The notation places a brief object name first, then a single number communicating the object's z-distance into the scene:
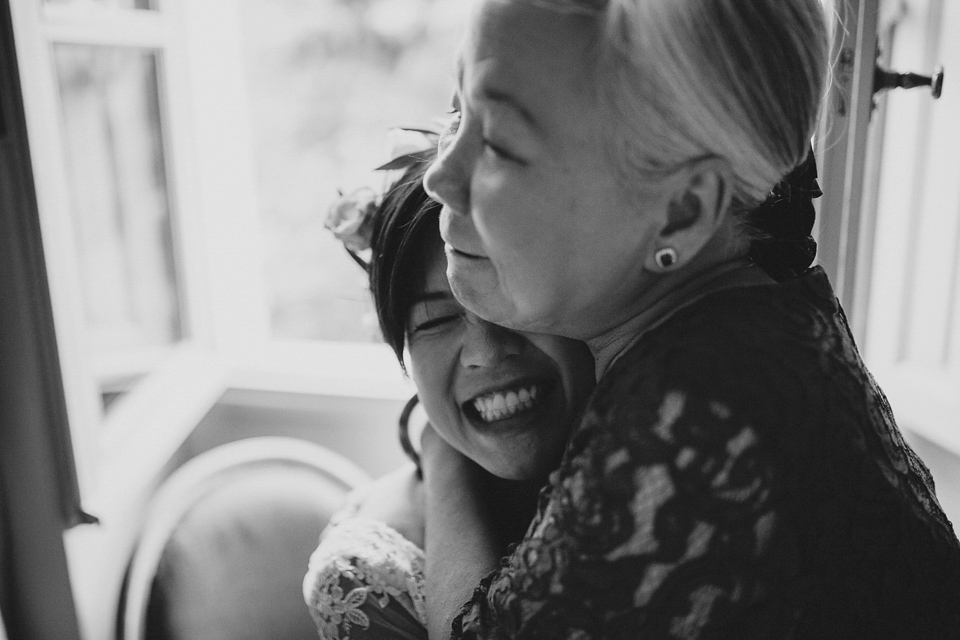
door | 1.14
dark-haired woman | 1.00
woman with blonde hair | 0.57
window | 1.71
